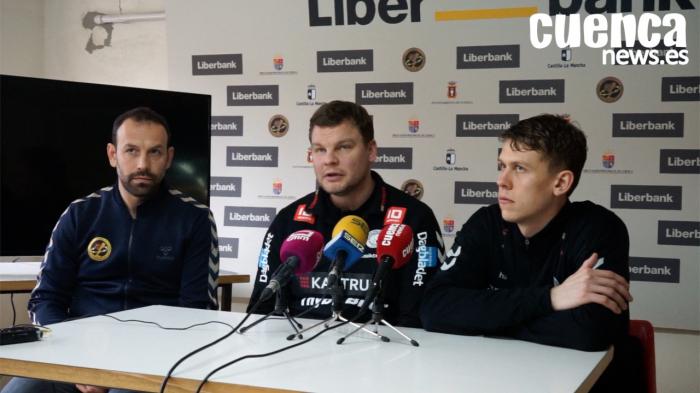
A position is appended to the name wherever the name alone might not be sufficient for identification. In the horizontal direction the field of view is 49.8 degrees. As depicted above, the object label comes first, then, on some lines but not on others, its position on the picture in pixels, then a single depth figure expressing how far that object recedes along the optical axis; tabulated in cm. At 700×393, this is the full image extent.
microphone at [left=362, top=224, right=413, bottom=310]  172
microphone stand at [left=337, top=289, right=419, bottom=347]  177
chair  198
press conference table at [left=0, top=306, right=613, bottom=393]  144
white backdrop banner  413
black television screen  350
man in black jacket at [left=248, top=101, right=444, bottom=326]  240
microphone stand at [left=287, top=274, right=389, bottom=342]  175
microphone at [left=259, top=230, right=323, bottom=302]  177
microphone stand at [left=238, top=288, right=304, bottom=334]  182
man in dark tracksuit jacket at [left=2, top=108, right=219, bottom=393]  258
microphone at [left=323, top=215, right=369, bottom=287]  181
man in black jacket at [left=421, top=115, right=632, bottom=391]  185
